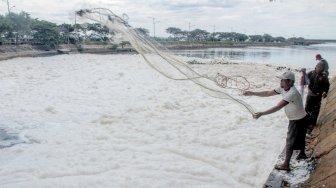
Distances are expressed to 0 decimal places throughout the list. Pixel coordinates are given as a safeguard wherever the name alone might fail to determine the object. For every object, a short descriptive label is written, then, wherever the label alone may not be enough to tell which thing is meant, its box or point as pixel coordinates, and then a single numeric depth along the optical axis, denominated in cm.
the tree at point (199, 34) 11688
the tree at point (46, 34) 5731
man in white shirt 530
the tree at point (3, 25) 4862
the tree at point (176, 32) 11269
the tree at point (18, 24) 5509
